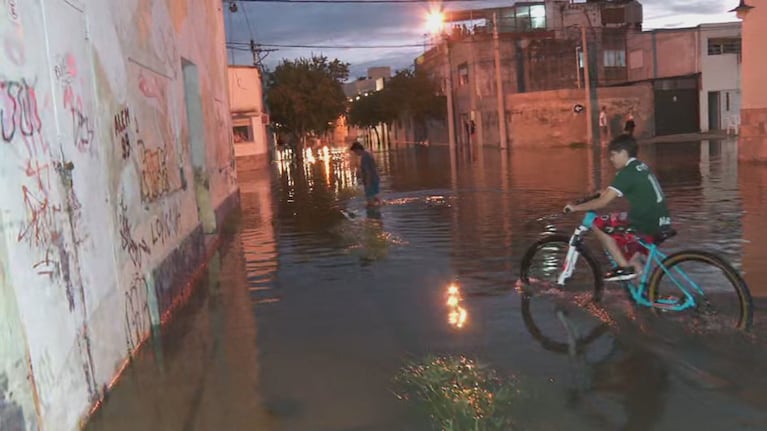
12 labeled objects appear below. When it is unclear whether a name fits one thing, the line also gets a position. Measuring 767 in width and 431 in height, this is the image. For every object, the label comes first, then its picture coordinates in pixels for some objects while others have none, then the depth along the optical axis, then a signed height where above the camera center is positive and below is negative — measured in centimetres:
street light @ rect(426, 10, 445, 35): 4241 +646
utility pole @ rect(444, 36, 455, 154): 4584 +114
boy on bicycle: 599 -93
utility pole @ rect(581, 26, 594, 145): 3809 -27
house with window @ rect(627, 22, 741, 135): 4344 +92
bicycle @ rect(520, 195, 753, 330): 559 -155
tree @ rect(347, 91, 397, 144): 6394 +155
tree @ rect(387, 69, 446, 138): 5794 +239
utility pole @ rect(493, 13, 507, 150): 4034 +28
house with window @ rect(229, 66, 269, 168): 4070 +130
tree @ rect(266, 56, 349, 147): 5150 +291
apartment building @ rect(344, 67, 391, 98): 12862 +906
